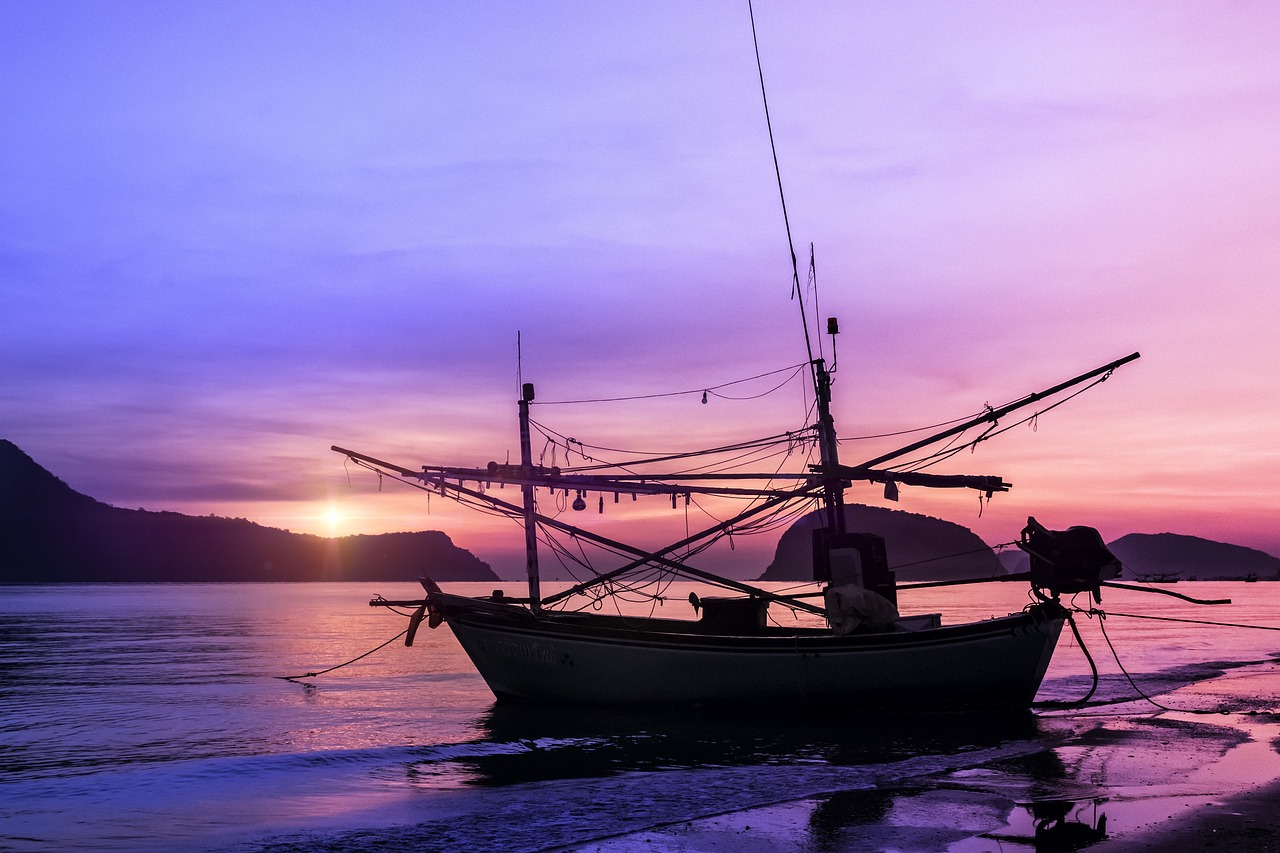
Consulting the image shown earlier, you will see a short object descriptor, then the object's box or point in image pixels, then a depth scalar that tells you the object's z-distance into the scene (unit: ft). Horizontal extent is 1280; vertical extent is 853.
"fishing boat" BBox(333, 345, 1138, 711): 72.23
